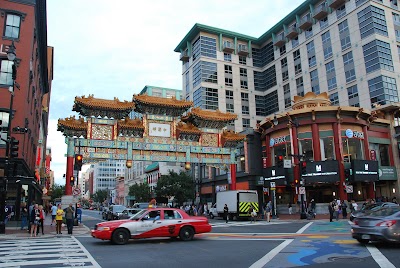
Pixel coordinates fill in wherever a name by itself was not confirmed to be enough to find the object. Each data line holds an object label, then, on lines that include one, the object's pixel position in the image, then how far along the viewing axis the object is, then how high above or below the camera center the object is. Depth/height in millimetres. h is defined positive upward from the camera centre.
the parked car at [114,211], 33416 -1317
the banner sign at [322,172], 37531 +2188
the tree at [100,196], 140425 +958
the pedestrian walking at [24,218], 23047 -1204
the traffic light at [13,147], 18688 +2921
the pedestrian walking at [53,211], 27492 -917
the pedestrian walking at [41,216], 19700 -885
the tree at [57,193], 98419 +1950
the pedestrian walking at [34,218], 18828 -969
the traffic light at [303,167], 28042 +2077
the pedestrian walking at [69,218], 19984 -1073
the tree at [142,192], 76688 +1103
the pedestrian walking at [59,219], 19897 -1101
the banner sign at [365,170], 37688 +2249
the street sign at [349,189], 31384 +157
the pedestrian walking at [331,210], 27225 -1471
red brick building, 26141 +10075
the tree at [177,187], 56269 +1535
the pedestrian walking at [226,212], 29516 -1497
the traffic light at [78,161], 24031 +2661
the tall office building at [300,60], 50375 +23419
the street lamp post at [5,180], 19375 +1209
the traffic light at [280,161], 26972 +2501
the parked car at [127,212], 29094 -1273
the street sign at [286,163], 31097 +2661
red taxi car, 14445 -1273
